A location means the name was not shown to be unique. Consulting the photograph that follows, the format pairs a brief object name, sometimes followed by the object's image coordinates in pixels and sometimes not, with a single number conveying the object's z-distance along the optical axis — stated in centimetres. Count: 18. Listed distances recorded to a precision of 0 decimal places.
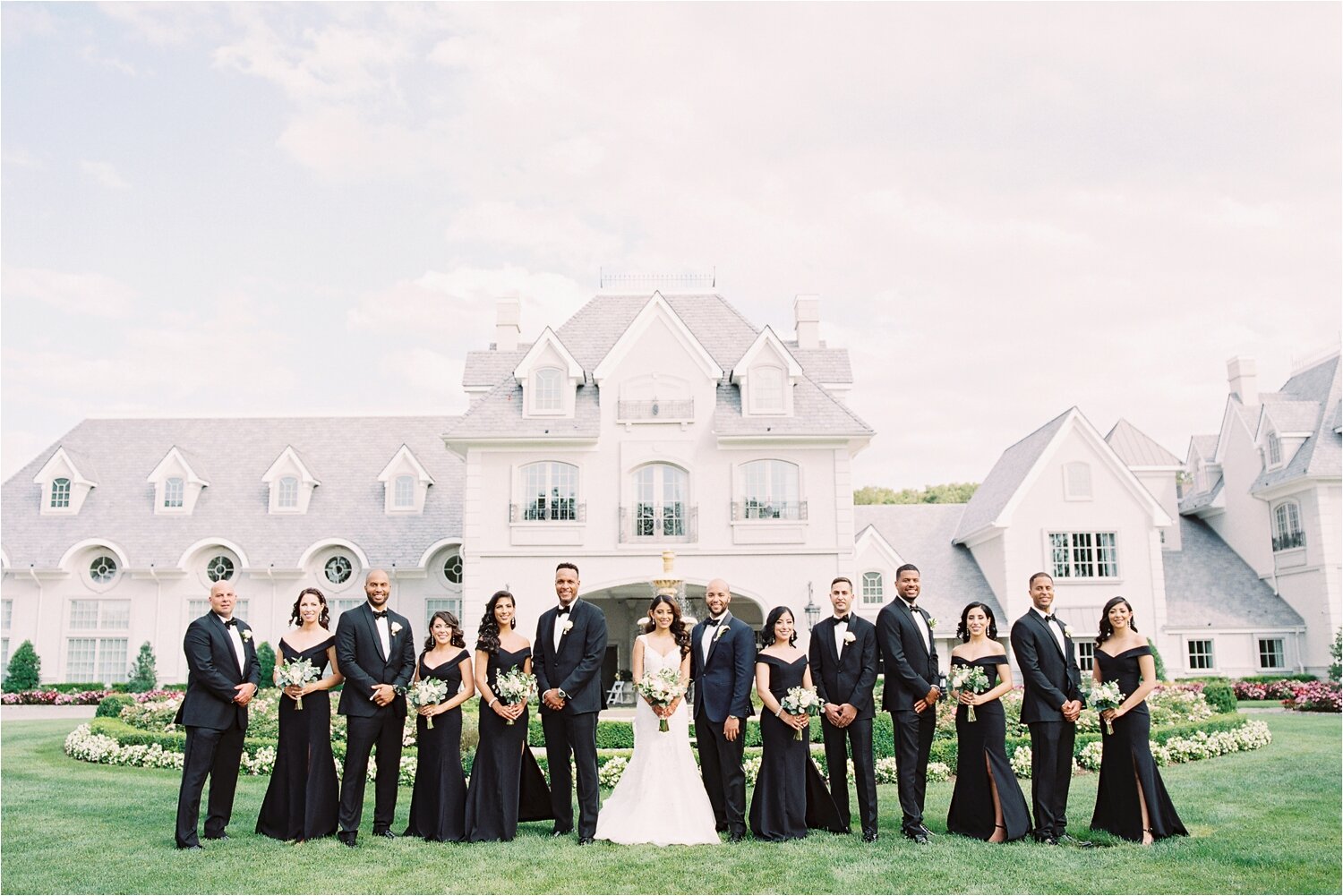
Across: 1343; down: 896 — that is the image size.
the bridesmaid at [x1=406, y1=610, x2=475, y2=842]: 905
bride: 886
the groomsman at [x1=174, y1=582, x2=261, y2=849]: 893
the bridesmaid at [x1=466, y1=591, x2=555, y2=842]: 895
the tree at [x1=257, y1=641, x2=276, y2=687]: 2681
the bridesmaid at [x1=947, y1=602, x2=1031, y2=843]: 886
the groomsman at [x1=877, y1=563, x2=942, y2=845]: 895
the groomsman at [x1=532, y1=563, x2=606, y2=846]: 902
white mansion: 2466
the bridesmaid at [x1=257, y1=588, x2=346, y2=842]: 902
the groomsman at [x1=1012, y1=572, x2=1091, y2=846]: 886
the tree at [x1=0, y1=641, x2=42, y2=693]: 2902
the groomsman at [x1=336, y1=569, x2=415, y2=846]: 898
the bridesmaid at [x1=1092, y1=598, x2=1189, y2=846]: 884
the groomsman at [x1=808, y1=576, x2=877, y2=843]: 895
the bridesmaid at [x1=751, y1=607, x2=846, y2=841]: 893
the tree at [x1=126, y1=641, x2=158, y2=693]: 2873
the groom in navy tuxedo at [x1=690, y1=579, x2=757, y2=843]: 905
